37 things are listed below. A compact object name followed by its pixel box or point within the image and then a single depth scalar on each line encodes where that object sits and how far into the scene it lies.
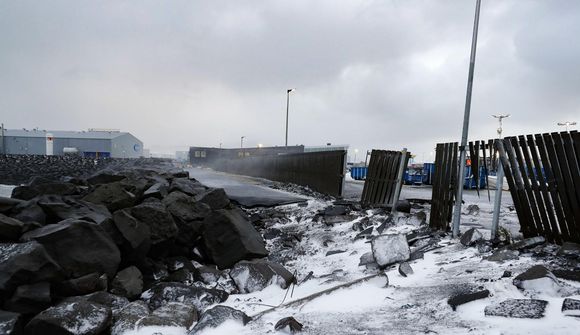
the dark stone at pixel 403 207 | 9.33
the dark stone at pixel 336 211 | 9.41
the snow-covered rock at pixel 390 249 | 5.62
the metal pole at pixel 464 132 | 6.44
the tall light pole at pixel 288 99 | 34.62
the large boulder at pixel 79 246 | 5.34
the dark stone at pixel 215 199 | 9.36
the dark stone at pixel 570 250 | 4.72
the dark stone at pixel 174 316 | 4.29
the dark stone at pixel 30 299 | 4.50
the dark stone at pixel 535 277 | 3.79
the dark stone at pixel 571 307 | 3.26
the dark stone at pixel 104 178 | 11.65
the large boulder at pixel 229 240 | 7.05
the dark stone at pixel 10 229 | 5.51
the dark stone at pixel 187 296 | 5.21
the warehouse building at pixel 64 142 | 79.00
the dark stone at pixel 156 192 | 9.31
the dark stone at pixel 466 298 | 3.80
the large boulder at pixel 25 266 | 4.52
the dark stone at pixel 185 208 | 7.96
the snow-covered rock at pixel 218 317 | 4.14
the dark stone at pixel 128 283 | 5.62
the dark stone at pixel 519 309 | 3.35
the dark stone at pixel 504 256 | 4.95
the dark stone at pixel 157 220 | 6.98
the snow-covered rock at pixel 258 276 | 5.64
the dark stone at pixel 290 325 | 3.69
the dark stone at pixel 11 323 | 4.04
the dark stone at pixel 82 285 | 5.12
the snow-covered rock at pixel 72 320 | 4.03
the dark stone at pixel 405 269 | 5.04
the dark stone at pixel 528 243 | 5.21
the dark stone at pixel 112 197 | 8.09
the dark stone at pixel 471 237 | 5.89
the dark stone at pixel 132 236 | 6.29
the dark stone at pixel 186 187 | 11.16
